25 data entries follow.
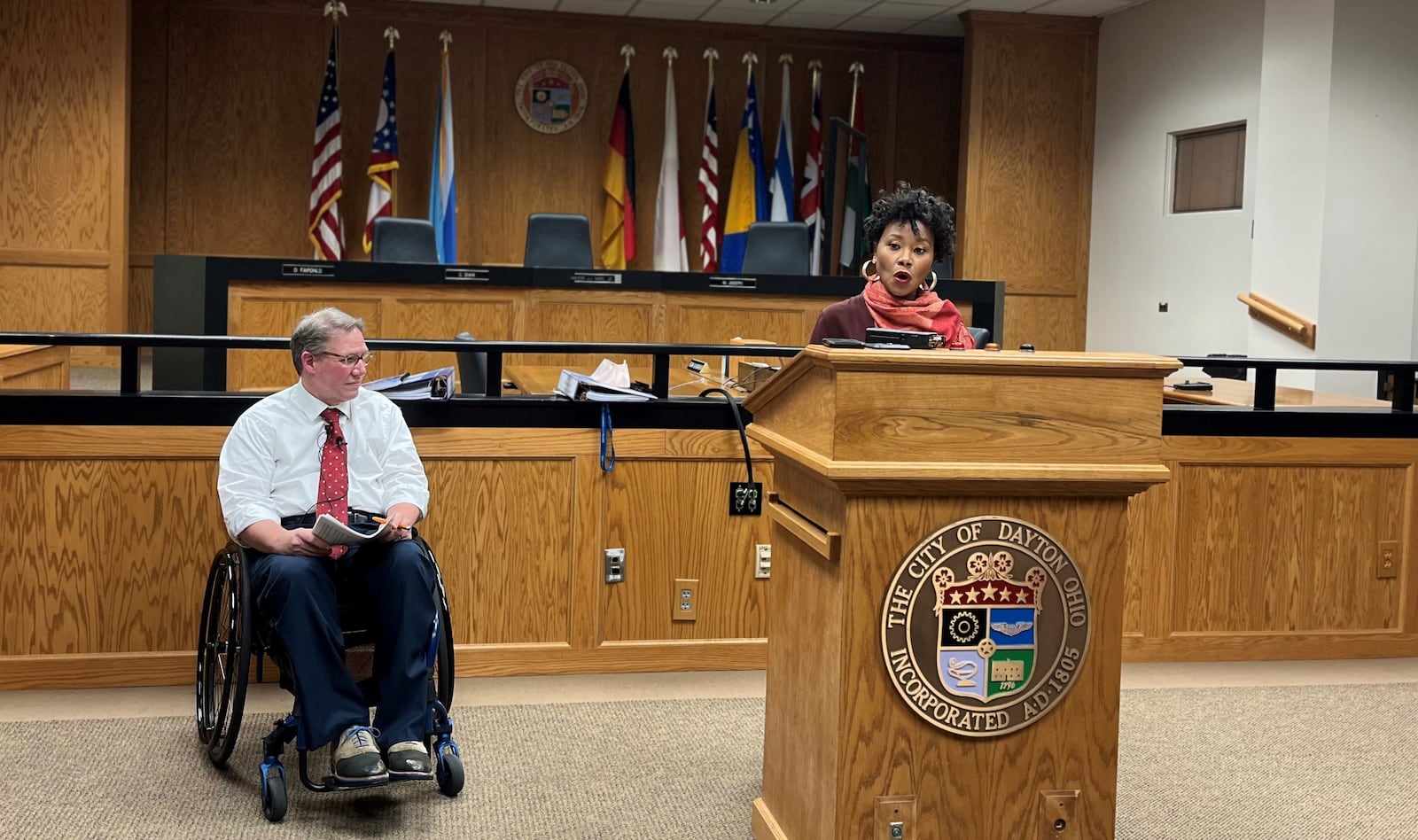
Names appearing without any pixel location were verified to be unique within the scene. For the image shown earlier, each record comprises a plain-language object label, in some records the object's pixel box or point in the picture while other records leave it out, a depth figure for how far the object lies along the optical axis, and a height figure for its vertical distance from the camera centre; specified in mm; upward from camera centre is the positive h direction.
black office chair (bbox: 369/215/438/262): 8359 +590
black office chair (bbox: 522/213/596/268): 8805 +655
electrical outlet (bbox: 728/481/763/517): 3840 -396
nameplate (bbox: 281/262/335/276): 7195 +343
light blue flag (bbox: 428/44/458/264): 10609 +1128
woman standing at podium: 3164 +189
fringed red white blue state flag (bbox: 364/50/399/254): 10406 +1362
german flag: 11117 +1245
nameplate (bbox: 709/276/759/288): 7891 +390
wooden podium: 2096 -333
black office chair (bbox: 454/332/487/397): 5020 -110
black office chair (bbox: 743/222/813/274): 8703 +651
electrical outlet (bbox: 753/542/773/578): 3857 -567
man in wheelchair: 2723 -398
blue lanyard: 3723 -256
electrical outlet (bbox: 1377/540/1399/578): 4094 -532
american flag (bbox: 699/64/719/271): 11148 +1290
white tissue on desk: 3873 -74
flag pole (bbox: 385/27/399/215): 10523 +1165
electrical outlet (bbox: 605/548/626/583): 3766 -581
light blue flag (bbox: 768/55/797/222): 11172 +1434
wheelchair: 2705 -690
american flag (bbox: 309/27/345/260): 10344 +1229
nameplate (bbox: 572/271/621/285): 7641 +380
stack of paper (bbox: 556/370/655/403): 3734 -116
